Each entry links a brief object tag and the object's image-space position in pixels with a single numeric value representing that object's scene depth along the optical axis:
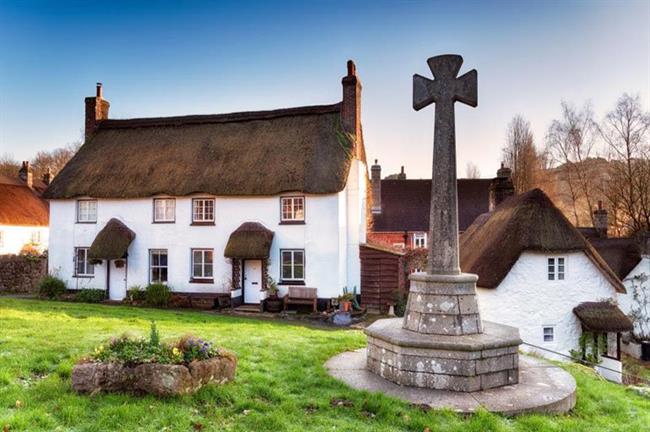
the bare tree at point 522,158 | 41.62
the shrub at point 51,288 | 23.55
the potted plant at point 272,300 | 20.86
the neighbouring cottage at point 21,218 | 33.38
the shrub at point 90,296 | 22.78
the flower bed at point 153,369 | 6.13
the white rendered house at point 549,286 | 18.67
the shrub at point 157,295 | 21.81
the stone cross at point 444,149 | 8.20
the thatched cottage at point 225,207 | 21.20
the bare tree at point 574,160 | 37.94
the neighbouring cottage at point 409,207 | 37.53
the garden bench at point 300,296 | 20.75
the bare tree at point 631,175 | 32.38
